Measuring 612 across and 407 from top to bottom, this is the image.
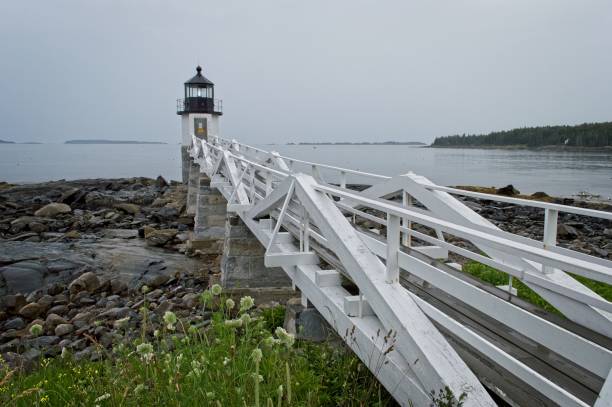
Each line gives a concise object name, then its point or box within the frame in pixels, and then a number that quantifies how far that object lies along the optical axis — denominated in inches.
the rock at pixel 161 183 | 1512.1
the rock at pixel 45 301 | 401.0
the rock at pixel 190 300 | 379.3
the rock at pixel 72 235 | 689.6
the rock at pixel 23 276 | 470.6
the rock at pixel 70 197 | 1042.9
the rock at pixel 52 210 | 869.8
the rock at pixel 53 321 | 355.1
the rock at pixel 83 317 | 363.5
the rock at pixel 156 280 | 457.7
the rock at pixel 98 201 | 1005.2
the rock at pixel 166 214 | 829.8
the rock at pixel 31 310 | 388.5
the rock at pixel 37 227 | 742.2
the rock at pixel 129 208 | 912.0
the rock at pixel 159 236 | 637.3
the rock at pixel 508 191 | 1042.1
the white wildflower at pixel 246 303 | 111.8
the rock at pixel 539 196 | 994.3
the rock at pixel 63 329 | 342.0
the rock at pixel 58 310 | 389.7
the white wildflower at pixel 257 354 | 84.0
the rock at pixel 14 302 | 402.3
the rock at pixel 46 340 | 318.1
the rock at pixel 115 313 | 364.8
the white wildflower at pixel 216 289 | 120.3
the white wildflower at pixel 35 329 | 110.6
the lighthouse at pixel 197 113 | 1446.9
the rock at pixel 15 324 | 367.6
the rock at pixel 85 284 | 443.8
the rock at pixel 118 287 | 448.3
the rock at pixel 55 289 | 448.8
